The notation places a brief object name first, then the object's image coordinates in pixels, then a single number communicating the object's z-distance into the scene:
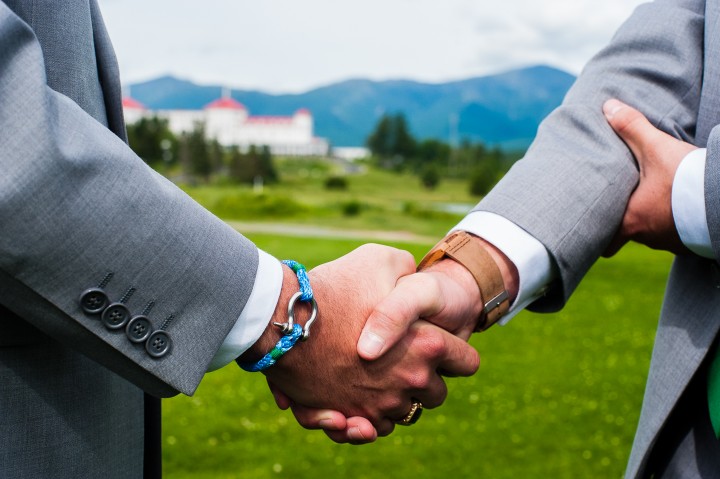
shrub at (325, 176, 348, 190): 61.09
